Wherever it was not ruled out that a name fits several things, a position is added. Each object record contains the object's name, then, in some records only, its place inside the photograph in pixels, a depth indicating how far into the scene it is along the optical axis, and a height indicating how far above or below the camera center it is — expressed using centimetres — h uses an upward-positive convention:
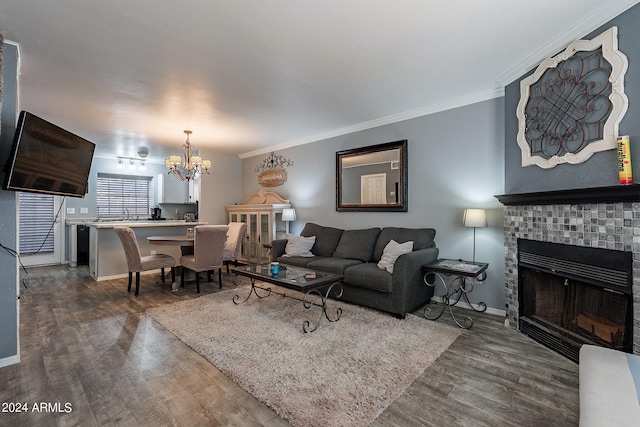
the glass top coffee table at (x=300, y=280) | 281 -66
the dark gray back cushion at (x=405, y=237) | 358 -28
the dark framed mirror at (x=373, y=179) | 405 +56
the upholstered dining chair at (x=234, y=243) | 496 -49
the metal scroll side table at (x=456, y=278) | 288 -74
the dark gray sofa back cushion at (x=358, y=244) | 402 -41
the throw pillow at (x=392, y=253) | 328 -44
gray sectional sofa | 308 -62
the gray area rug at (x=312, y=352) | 177 -112
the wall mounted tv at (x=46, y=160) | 208 +45
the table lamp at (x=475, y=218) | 310 -3
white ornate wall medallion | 199 +88
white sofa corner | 98 -67
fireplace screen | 198 -73
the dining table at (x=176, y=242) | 424 -40
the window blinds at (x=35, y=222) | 575 -15
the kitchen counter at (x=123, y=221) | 492 -15
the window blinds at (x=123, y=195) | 680 +48
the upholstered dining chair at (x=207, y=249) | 411 -49
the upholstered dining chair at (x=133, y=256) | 394 -57
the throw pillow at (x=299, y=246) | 442 -47
